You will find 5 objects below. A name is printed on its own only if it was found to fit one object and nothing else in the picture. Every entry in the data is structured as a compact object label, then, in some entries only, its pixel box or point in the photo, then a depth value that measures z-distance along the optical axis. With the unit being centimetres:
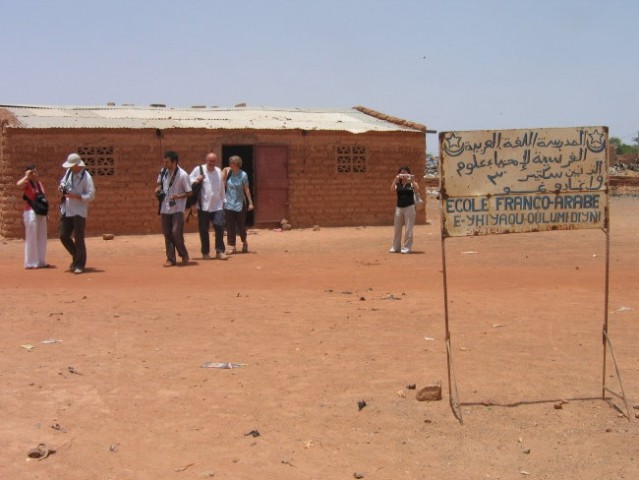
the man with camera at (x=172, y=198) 1288
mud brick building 1878
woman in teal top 1445
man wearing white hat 1209
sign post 605
